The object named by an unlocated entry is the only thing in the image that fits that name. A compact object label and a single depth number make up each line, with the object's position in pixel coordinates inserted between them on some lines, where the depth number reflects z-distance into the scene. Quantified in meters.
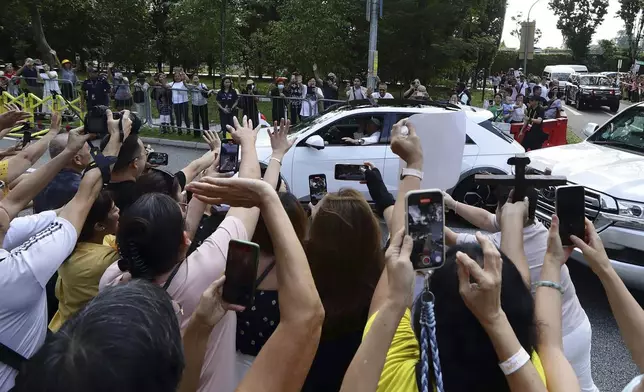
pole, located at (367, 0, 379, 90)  15.09
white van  38.59
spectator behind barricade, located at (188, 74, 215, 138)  14.68
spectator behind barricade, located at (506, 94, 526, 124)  13.18
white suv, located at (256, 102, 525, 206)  7.93
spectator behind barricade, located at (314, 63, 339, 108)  17.66
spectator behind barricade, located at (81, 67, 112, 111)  15.58
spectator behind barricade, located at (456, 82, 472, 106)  18.08
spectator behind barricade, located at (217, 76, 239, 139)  14.20
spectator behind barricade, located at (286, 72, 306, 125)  14.87
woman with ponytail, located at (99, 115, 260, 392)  1.91
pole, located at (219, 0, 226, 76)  23.98
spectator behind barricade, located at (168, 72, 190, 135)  14.73
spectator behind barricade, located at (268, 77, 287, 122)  14.20
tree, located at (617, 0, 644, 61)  61.16
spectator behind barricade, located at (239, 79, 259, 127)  14.24
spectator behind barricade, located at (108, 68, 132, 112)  16.39
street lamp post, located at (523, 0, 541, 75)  17.62
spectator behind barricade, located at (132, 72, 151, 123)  15.77
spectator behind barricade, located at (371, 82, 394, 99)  15.98
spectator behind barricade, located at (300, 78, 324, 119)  14.85
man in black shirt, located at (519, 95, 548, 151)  10.69
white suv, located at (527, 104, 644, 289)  4.86
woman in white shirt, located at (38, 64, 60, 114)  16.35
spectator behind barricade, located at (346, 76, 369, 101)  16.90
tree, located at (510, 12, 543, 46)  63.09
